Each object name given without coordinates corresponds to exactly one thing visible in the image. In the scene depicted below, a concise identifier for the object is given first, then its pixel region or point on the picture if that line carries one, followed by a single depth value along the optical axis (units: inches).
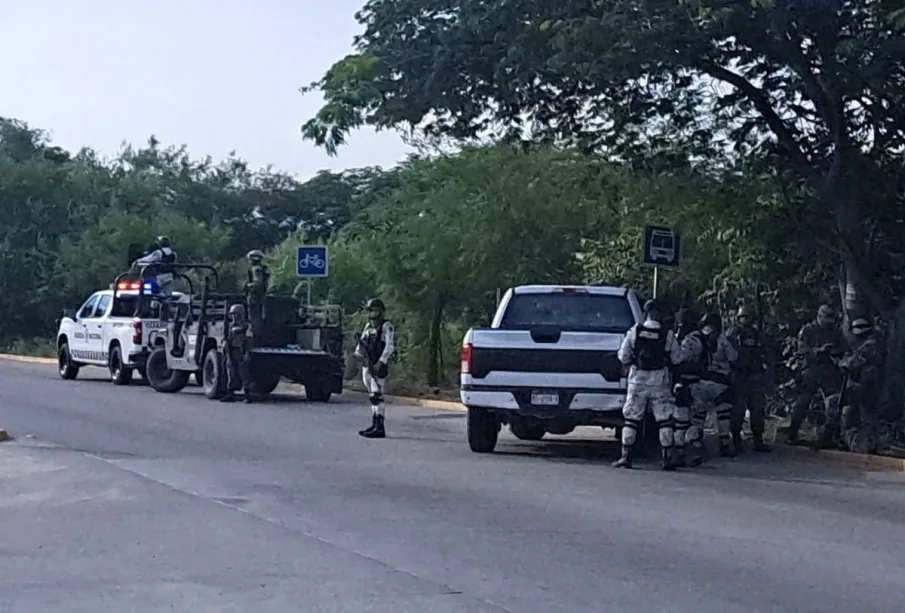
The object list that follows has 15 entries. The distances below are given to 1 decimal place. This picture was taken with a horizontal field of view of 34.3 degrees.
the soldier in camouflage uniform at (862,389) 698.8
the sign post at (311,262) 1069.1
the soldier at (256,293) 975.6
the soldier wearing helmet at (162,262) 1120.8
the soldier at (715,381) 670.5
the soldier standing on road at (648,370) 609.6
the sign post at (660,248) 743.7
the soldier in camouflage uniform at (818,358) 733.3
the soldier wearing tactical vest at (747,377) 700.0
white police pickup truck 1090.1
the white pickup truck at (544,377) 636.1
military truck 975.6
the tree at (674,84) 658.8
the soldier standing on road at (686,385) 647.1
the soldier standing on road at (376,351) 734.5
